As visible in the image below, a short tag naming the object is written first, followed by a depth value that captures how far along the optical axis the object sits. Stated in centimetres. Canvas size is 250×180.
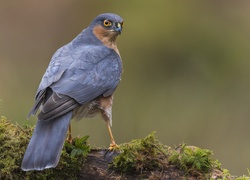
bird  1336
